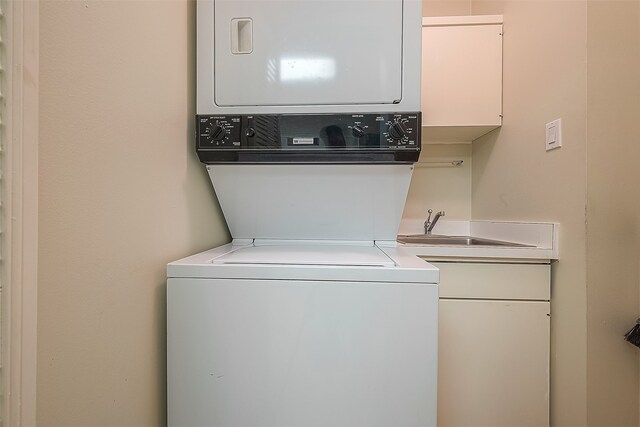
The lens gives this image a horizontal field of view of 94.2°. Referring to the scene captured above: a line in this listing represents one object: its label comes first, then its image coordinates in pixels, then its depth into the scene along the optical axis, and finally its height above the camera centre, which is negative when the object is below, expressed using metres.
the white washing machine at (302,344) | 0.76 -0.35
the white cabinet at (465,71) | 1.61 +0.76
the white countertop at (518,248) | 1.21 -0.15
